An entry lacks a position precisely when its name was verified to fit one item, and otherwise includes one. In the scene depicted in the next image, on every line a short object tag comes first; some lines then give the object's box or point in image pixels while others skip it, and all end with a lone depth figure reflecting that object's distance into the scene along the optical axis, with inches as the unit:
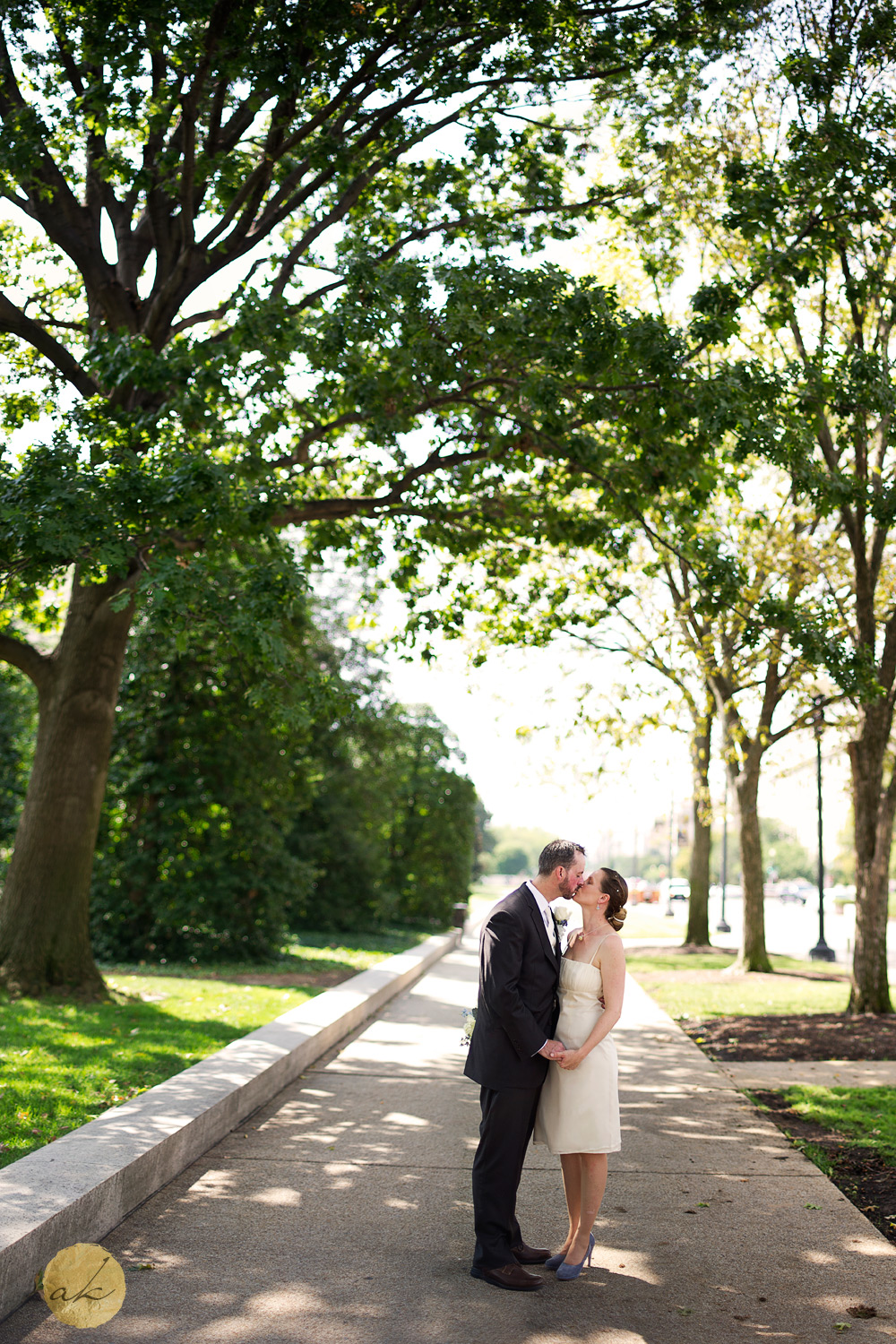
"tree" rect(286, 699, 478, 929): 924.0
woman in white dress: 184.1
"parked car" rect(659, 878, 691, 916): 2188.1
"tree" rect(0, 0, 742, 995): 359.6
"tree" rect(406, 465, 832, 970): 403.9
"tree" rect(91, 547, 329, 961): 653.9
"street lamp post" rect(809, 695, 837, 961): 964.0
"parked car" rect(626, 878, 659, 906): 2694.1
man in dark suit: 181.6
